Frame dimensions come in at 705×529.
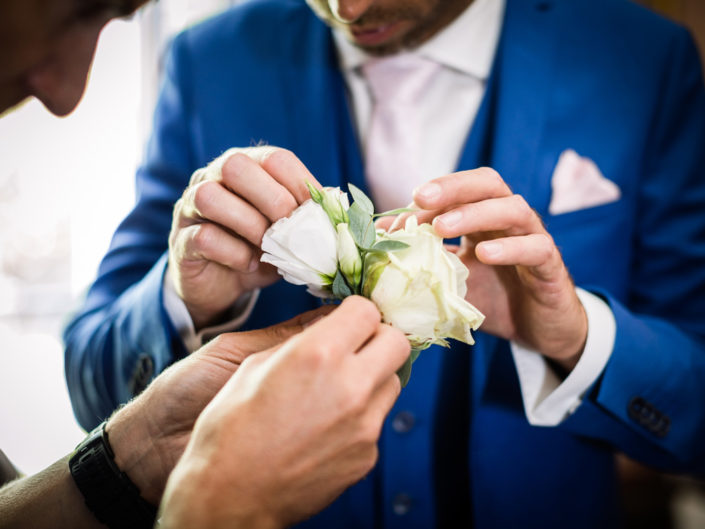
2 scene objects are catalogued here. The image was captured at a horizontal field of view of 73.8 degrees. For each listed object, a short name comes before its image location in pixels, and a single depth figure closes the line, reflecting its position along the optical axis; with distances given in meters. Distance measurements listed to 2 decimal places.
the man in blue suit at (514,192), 0.68
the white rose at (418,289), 0.42
